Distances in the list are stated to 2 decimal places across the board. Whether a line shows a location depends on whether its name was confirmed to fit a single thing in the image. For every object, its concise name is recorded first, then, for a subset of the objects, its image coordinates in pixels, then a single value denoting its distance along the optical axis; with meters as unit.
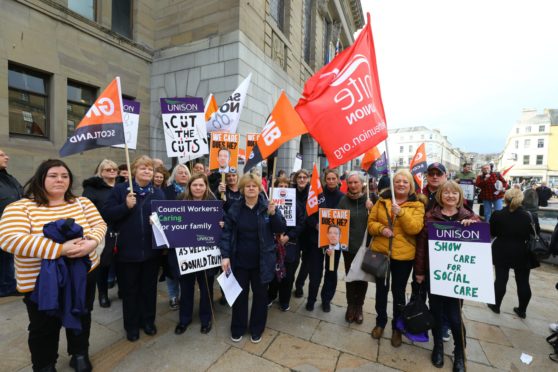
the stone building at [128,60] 7.57
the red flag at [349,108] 2.87
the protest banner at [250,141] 6.18
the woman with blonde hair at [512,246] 3.85
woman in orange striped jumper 2.05
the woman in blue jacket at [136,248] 3.02
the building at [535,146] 56.50
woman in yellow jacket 3.01
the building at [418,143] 86.25
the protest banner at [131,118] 5.04
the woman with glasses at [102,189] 3.88
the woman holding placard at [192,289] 3.34
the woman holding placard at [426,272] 2.83
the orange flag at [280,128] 3.31
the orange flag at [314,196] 4.07
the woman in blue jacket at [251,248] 3.12
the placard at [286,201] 3.98
